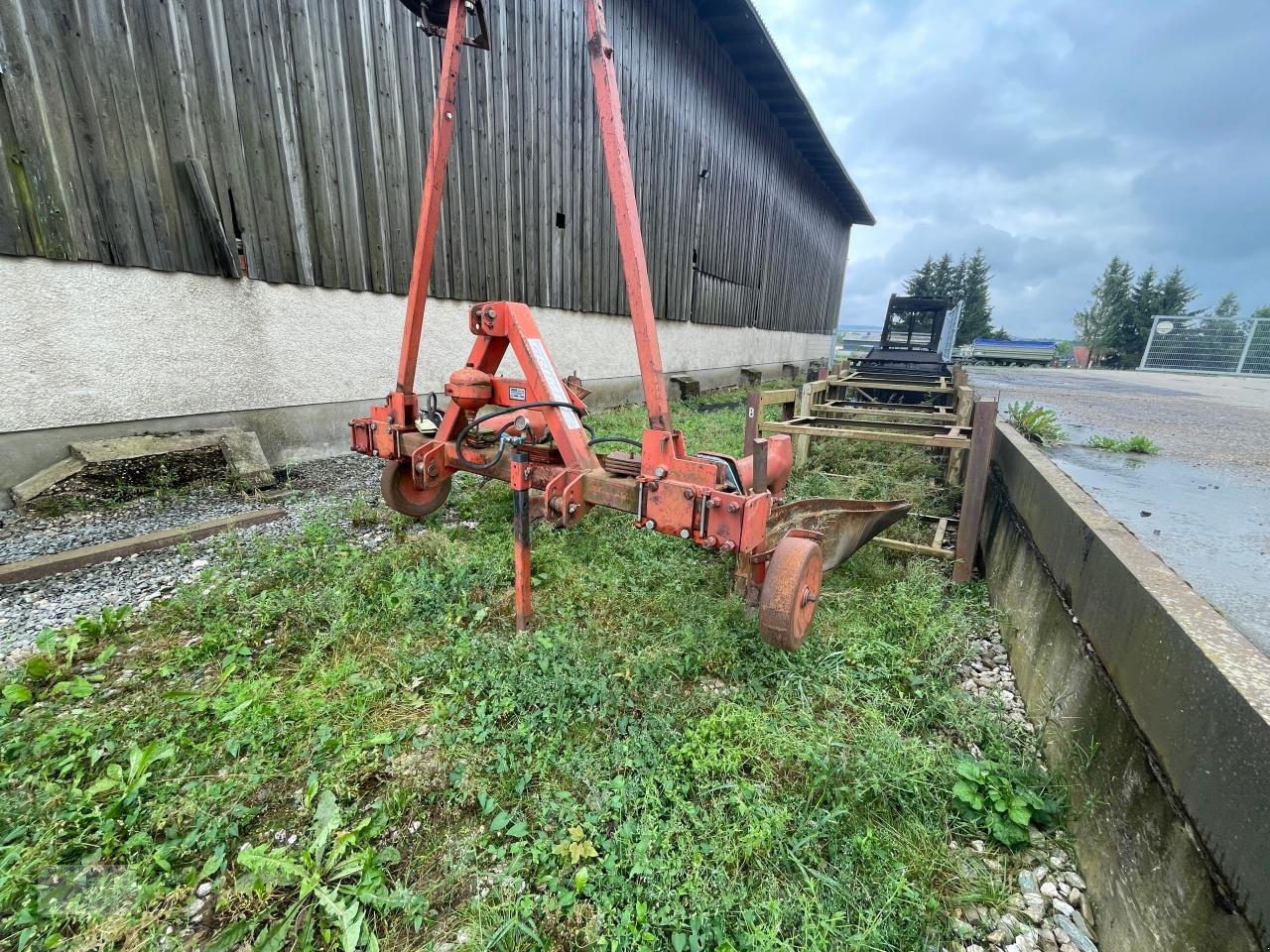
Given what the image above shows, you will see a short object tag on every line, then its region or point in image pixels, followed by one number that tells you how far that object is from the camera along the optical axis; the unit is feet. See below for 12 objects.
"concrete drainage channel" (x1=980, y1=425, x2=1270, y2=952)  3.68
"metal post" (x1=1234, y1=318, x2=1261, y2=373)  48.80
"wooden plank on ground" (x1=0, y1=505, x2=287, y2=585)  9.34
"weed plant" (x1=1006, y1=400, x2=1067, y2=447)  15.03
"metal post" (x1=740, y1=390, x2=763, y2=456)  11.53
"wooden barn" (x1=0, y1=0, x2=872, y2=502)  12.23
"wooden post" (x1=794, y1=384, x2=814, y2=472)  15.71
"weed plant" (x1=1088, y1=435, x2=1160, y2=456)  14.07
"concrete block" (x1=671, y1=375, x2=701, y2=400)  38.70
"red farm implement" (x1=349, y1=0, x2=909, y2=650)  6.95
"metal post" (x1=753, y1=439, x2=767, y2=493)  7.41
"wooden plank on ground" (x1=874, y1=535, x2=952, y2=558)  11.59
